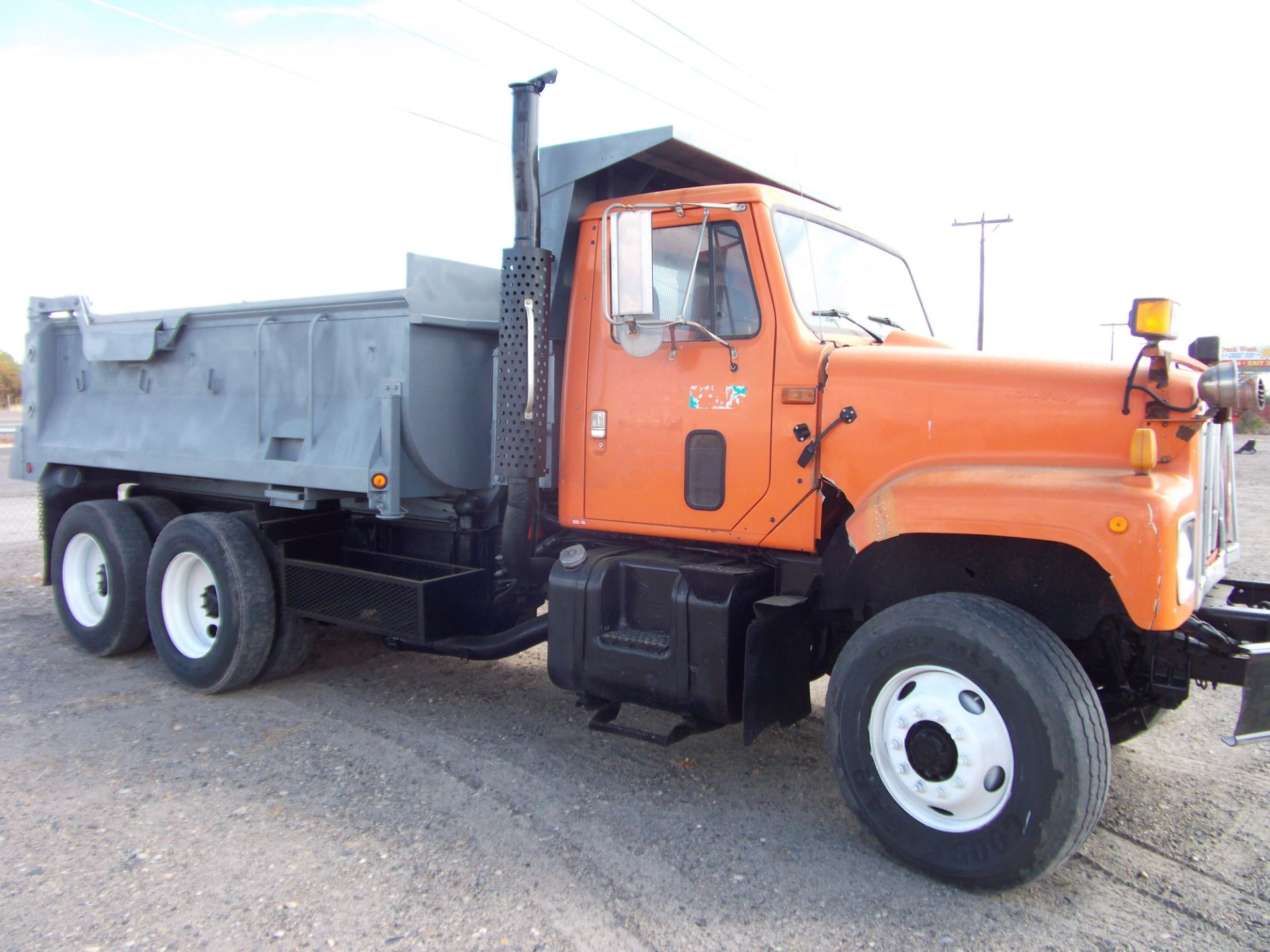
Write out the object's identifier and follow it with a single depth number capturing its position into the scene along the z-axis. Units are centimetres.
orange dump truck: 337
